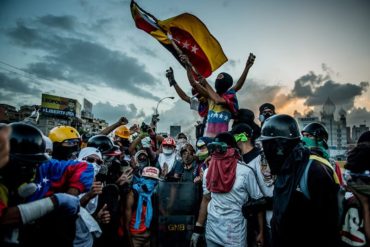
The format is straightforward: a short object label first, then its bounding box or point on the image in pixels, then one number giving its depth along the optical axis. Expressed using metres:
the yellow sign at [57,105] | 60.88
